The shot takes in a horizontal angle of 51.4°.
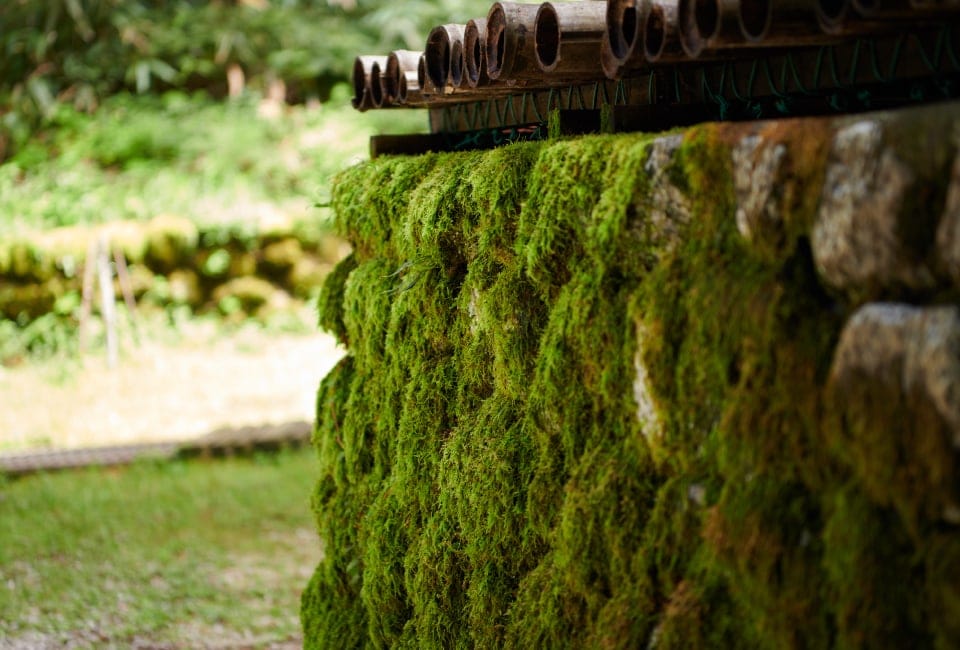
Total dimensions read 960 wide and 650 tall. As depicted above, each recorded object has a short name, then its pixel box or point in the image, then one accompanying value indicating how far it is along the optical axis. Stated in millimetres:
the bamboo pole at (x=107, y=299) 11836
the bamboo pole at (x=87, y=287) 11969
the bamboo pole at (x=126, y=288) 12250
